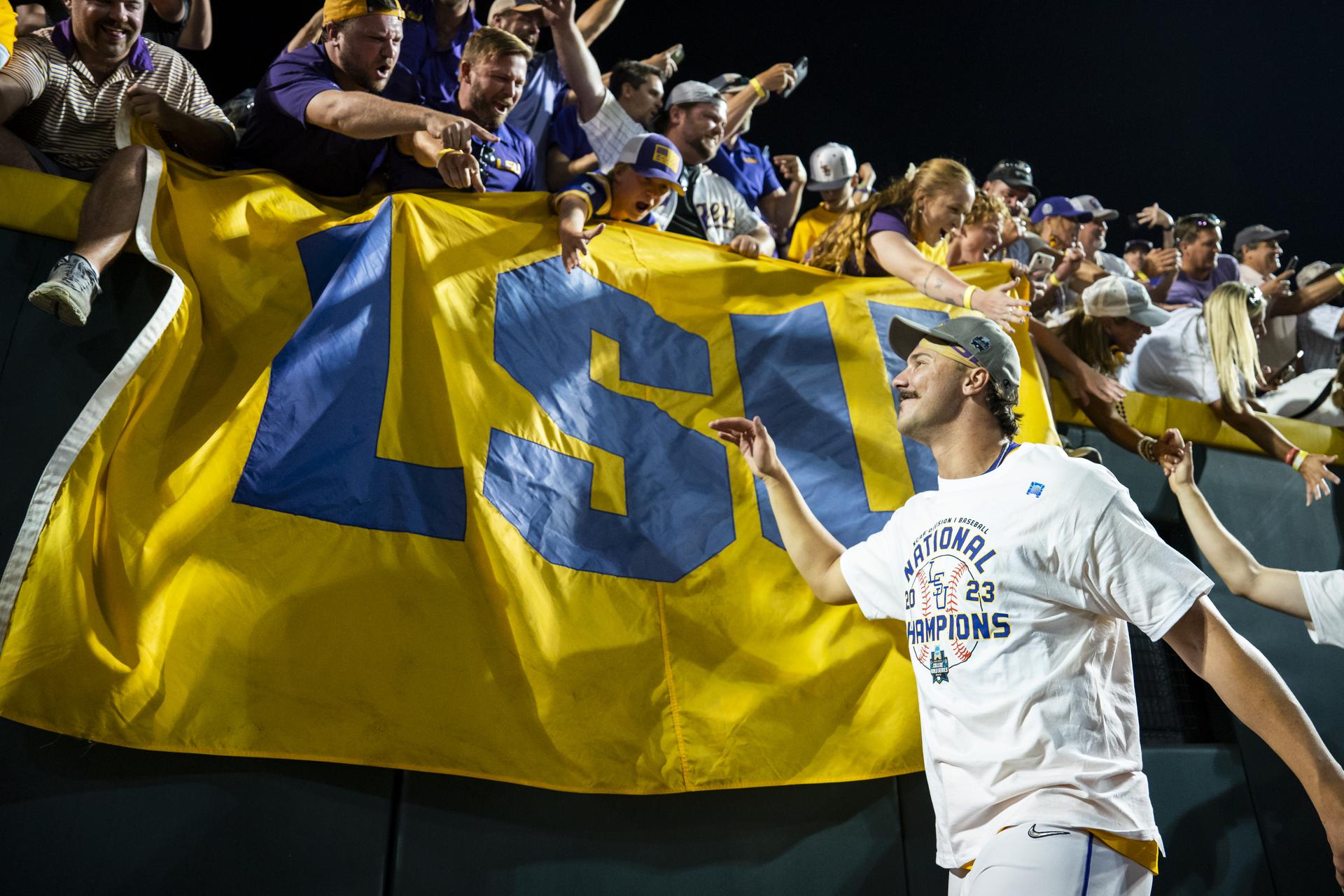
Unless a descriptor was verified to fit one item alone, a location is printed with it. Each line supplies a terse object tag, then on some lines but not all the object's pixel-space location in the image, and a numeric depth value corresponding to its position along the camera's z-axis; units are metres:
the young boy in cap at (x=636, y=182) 3.82
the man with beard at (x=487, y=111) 3.61
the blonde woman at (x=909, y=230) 3.90
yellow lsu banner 2.42
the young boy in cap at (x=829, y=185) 5.75
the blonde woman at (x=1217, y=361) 4.84
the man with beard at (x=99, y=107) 2.94
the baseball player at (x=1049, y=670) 1.96
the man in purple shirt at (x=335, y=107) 3.16
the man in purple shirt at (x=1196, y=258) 6.58
